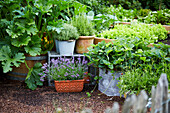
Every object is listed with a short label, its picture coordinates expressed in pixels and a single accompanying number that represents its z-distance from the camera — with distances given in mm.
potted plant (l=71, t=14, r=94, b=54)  3820
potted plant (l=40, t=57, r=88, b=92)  3436
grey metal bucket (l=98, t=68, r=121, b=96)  3273
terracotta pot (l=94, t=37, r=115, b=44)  3828
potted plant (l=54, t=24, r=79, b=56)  3630
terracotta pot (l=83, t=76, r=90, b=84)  3801
